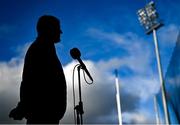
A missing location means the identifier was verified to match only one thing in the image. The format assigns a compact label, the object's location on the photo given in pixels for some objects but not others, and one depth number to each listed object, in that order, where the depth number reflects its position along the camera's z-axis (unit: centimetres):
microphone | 281
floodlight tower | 1553
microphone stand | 243
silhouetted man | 204
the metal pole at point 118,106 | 2042
